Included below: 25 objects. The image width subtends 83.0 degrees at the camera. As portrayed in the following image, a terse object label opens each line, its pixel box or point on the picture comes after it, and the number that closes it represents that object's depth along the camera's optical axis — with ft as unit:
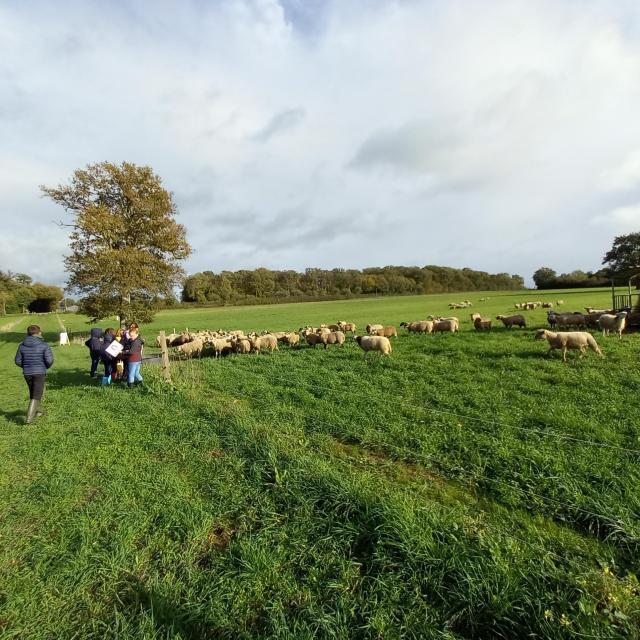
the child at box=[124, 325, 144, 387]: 39.60
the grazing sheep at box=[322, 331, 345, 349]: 66.44
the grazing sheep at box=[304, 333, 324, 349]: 68.44
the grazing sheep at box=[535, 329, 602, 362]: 42.04
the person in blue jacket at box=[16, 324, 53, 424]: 30.86
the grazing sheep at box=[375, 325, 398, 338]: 71.53
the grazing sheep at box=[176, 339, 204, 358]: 65.80
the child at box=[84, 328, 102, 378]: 47.32
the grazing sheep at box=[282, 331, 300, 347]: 71.56
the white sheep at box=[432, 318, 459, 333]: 72.38
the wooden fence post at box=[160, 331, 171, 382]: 40.24
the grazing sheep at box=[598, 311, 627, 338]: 53.83
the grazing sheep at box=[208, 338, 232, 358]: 67.36
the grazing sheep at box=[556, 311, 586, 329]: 63.87
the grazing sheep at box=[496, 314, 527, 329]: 73.15
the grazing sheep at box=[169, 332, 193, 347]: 81.06
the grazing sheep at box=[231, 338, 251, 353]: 65.21
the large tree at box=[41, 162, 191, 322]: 103.71
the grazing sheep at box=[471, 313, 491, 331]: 73.59
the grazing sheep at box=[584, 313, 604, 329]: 62.69
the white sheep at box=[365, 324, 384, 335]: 73.00
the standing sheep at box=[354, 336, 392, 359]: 51.06
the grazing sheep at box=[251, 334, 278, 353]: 65.05
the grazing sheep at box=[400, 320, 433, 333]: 74.69
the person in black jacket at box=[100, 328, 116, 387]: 44.36
